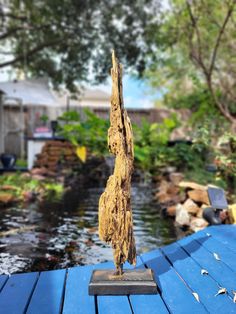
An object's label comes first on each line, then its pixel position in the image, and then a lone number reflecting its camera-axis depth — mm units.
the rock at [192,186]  4634
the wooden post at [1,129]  9356
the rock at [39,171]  7445
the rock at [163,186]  6137
